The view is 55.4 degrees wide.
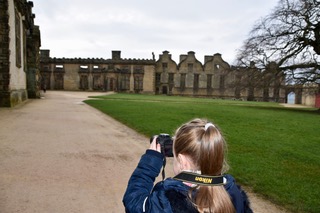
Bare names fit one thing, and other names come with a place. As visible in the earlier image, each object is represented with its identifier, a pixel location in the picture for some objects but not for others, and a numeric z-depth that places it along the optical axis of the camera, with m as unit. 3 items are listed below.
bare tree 22.34
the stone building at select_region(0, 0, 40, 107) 14.57
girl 1.65
